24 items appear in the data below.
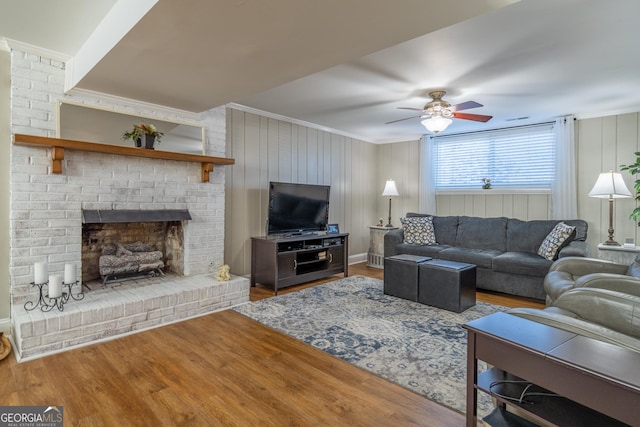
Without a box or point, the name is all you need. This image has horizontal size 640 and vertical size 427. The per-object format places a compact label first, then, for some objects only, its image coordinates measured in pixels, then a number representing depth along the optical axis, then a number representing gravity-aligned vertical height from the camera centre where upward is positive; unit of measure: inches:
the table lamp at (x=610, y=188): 149.3 +11.1
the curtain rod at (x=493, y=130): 194.3 +51.9
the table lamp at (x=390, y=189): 236.2 +15.7
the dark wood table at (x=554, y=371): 40.0 -21.3
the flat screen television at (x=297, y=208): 176.7 +1.5
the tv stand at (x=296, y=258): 167.9 -26.0
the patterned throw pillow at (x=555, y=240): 160.4 -13.8
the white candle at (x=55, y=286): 105.2 -24.2
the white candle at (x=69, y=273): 112.1 -21.6
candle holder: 106.4 -30.2
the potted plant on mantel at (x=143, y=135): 131.6 +29.5
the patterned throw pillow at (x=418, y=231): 209.2 -12.5
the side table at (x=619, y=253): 145.6 -18.1
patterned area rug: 87.5 -42.5
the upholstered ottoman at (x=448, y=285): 138.8 -31.5
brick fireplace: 106.2 -2.3
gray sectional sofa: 160.7 -20.5
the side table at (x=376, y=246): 233.1 -24.7
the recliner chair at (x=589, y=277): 82.8 -18.7
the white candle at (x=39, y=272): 105.5 -20.1
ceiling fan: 141.9 +42.0
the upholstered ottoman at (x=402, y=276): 152.3 -30.2
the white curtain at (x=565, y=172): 181.2 +22.0
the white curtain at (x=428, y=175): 234.1 +25.7
